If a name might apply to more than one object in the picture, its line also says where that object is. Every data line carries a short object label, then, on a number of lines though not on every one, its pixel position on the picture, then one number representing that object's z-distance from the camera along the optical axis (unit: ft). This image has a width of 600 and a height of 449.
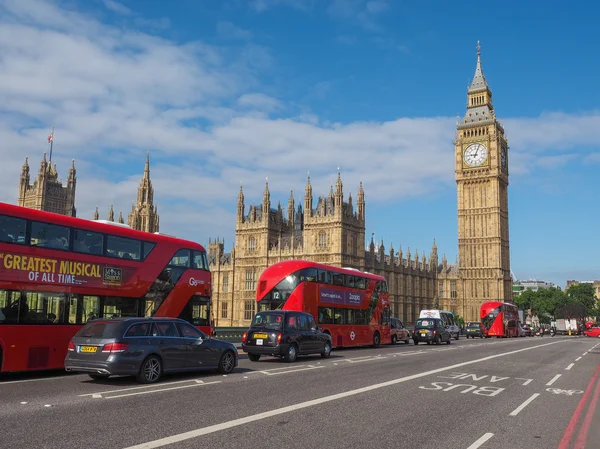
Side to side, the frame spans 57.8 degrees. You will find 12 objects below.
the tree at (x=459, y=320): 296.30
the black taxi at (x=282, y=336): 63.72
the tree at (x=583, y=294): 441.64
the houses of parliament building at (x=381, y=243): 247.91
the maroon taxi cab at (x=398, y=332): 120.37
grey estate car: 41.09
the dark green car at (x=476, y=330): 181.45
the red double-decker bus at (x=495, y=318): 181.78
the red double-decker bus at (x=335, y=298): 82.43
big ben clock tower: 317.63
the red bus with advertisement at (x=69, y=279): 45.85
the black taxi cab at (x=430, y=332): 122.31
